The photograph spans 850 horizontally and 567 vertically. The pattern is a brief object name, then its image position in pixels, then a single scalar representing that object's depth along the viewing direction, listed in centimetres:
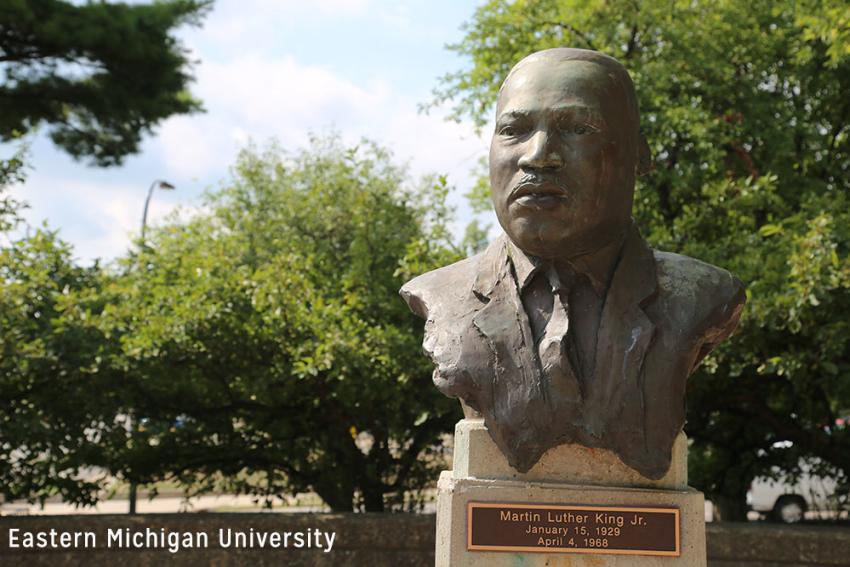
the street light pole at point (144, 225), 784
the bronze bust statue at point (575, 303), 337
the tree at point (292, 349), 669
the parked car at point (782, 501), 1210
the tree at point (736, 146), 694
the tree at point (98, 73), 841
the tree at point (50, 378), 672
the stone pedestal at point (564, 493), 342
